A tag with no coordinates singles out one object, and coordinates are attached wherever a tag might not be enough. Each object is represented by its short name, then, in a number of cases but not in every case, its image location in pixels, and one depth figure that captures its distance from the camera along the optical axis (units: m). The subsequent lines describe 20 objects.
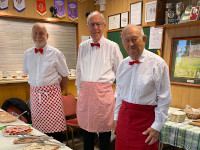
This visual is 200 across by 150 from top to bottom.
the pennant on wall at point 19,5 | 2.96
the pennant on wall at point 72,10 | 3.53
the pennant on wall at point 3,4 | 2.83
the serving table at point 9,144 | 1.06
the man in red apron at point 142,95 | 1.24
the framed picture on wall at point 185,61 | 2.31
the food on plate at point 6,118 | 1.49
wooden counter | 2.73
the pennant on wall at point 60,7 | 3.37
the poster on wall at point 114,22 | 3.33
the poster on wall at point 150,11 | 2.74
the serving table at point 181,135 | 1.69
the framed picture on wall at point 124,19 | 3.17
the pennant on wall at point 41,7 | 3.18
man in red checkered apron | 1.83
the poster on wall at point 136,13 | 2.94
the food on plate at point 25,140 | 1.11
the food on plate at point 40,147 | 1.03
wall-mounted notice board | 3.32
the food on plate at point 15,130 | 1.24
